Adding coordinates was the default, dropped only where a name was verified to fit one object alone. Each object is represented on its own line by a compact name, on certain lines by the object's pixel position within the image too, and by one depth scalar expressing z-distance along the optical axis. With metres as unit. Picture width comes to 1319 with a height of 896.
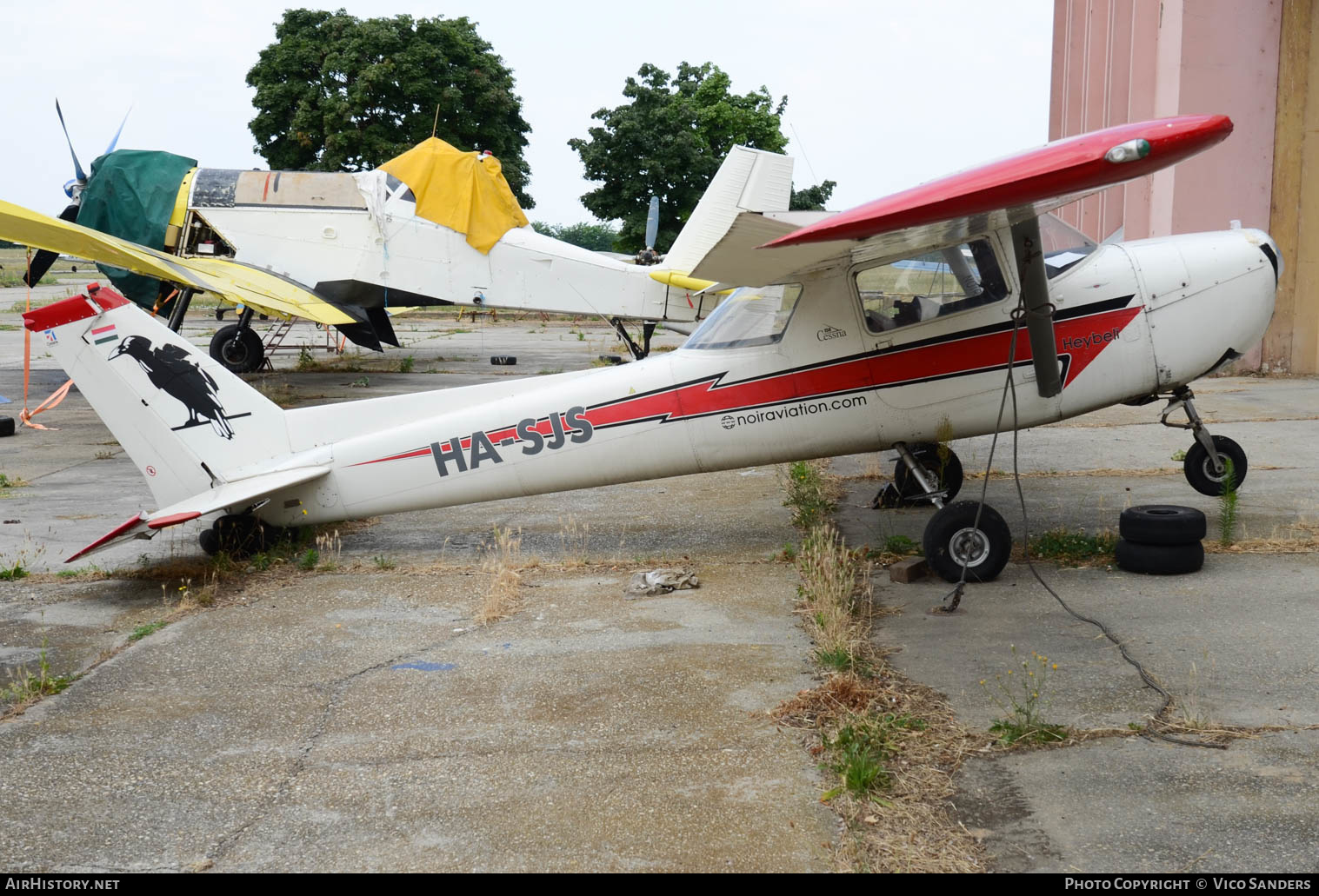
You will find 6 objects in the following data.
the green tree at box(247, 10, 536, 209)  47.59
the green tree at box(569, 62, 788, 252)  51.84
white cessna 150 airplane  6.85
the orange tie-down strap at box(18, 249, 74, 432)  14.39
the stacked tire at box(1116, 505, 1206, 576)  6.36
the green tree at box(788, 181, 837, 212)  53.75
